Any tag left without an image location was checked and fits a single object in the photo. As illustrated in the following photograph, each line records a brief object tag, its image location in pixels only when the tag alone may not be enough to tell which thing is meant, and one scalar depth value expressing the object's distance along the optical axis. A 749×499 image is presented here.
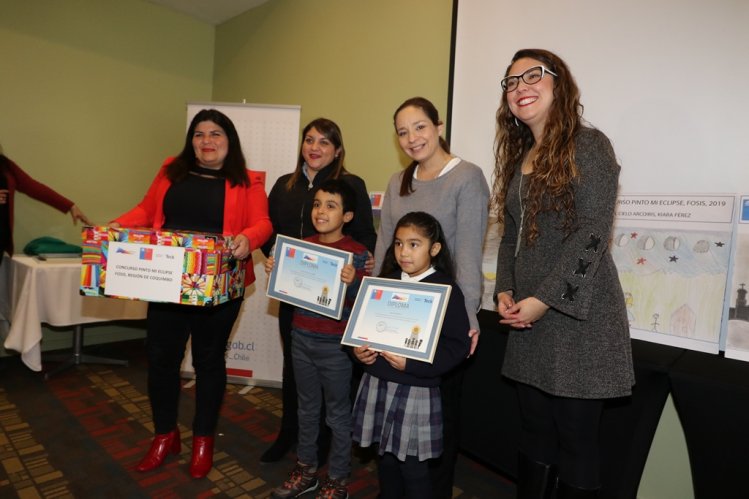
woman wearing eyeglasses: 1.30
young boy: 1.91
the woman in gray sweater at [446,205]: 1.63
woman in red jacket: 2.06
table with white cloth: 3.22
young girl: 1.53
